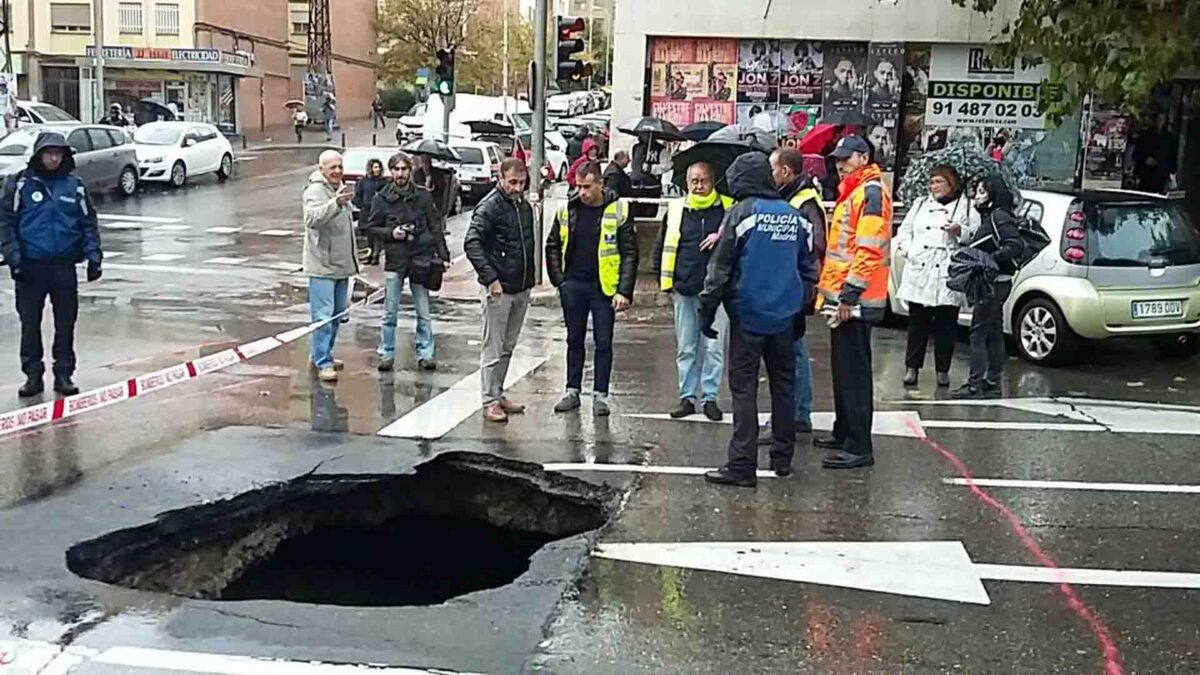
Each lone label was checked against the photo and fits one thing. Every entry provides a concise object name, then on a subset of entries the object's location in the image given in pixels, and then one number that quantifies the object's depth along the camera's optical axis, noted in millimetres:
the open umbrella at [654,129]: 18766
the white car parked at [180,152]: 29922
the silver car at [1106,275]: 11055
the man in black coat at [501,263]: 8742
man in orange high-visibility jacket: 7316
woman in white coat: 10055
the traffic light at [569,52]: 17203
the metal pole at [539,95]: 16469
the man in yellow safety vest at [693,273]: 8648
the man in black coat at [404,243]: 10859
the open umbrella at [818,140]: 18547
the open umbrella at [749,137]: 11898
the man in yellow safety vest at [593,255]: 8797
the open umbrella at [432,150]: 17741
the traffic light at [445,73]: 21641
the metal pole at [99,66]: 41728
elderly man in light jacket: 10211
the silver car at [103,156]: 26891
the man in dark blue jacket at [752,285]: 7027
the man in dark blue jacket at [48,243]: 9086
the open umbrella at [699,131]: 17078
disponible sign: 20188
